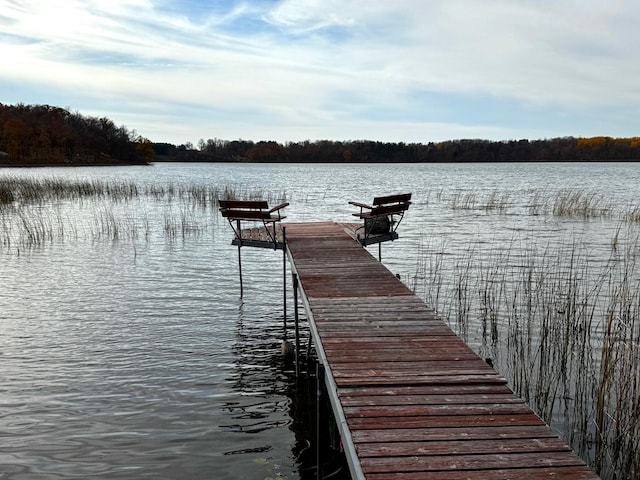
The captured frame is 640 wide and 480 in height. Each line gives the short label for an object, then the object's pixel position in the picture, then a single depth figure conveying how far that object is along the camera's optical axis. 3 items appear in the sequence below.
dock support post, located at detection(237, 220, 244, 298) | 11.30
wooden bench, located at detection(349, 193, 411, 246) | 10.92
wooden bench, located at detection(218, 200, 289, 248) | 11.00
